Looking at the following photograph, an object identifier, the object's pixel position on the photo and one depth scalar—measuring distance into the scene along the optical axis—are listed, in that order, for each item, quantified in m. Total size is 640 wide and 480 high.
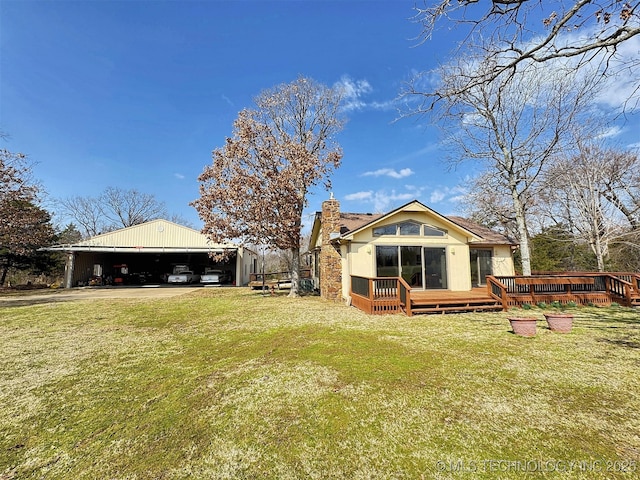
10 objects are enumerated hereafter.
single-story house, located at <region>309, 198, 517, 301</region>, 11.79
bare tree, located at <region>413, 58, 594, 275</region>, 13.19
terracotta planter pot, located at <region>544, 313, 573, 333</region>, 6.48
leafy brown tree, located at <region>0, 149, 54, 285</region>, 16.20
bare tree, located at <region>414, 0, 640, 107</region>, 3.68
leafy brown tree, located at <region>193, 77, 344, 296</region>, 13.96
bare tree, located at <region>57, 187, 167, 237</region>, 37.25
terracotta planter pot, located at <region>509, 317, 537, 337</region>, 6.22
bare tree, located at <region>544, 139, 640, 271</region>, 16.09
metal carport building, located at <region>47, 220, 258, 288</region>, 21.22
